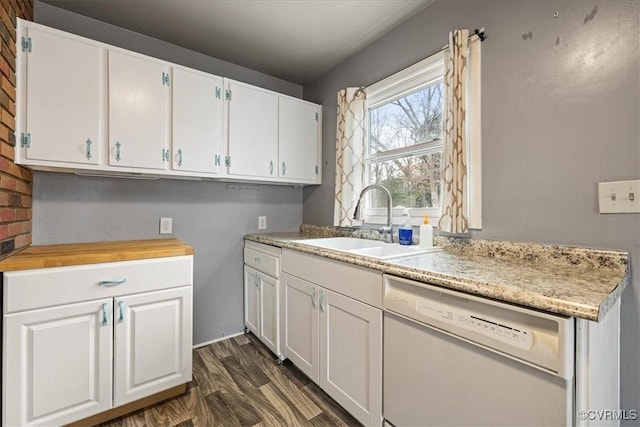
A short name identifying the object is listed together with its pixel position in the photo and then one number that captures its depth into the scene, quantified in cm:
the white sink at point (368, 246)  154
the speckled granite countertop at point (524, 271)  74
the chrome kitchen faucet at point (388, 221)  184
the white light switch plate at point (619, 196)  100
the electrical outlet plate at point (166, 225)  210
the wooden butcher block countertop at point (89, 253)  125
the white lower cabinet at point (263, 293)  198
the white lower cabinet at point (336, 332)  127
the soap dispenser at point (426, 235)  155
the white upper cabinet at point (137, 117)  145
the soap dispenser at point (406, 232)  173
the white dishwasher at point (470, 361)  74
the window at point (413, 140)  148
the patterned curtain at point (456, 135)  146
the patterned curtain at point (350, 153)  217
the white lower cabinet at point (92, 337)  124
